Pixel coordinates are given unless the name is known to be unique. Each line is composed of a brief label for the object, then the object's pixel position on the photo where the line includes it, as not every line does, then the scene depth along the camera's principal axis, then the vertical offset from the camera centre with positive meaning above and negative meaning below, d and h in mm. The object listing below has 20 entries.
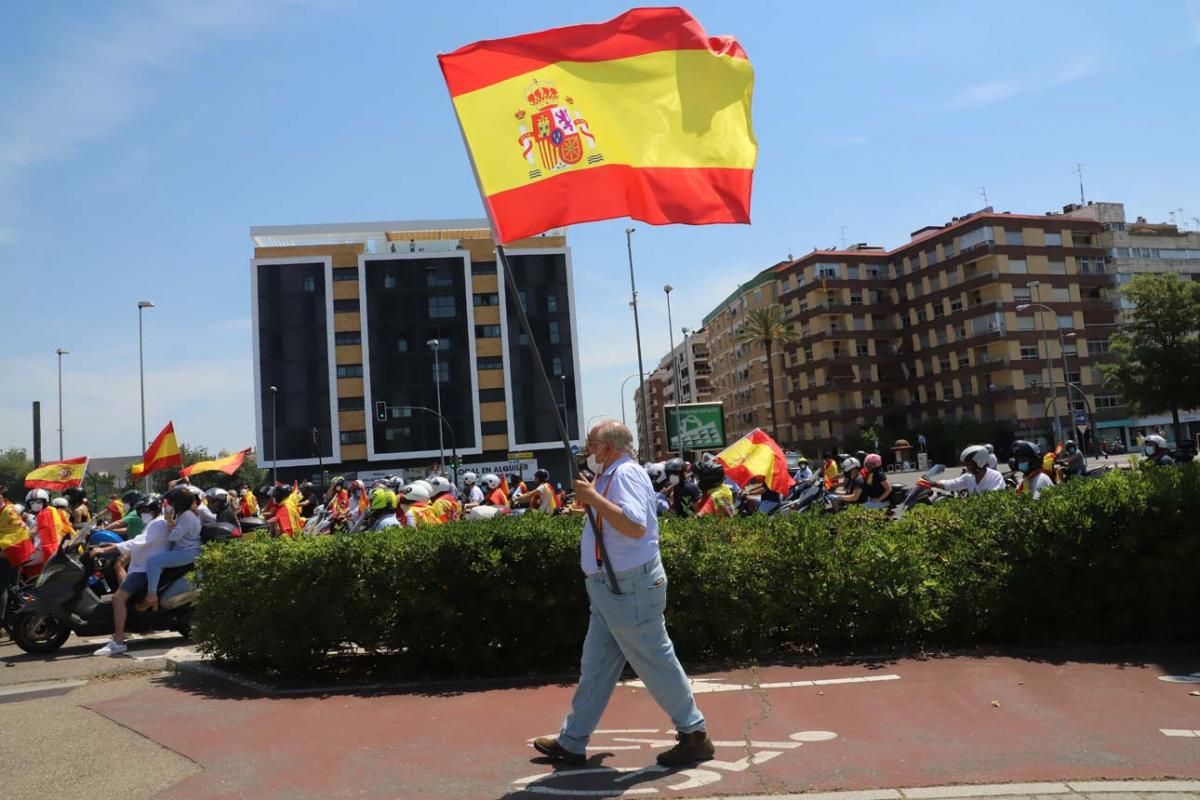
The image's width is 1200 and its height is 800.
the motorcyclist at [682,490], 14333 -466
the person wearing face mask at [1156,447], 11891 -202
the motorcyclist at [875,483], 12695 -466
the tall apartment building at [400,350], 63625 +8833
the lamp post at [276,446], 58019 +2638
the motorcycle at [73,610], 9055 -1100
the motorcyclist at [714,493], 9859 -375
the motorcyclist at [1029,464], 10148 -282
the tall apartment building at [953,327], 69688 +9295
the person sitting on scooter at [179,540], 9125 -476
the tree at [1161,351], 46250 +3995
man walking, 4602 -765
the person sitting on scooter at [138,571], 8945 -740
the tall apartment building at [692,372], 119375 +11930
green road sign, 36562 +1377
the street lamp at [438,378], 62625 +6688
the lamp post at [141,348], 47969 +7612
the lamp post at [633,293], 45056 +8704
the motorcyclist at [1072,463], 14641 -434
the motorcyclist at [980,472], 10547 -340
